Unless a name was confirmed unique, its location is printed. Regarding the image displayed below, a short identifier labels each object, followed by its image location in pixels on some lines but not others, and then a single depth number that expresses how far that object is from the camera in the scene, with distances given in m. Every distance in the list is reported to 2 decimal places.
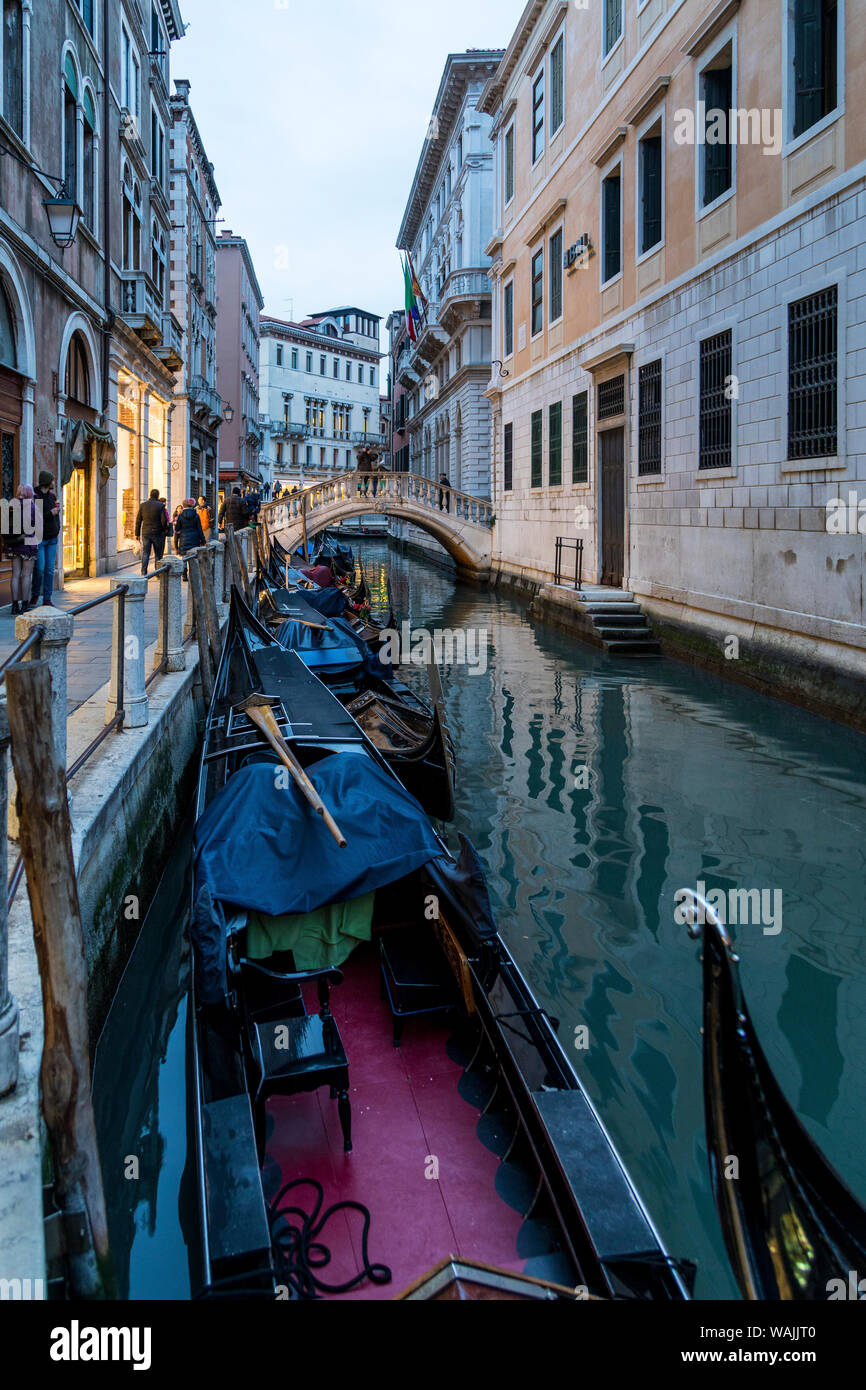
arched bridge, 23.58
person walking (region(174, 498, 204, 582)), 15.70
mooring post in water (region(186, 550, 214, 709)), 8.85
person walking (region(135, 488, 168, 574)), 14.60
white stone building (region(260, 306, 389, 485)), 58.19
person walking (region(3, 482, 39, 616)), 8.95
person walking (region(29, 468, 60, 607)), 9.37
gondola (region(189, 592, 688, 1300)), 2.57
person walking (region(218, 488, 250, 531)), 18.86
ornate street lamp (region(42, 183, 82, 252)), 10.57
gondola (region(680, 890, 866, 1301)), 2.05
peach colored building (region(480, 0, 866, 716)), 8.61
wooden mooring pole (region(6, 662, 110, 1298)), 2.47
